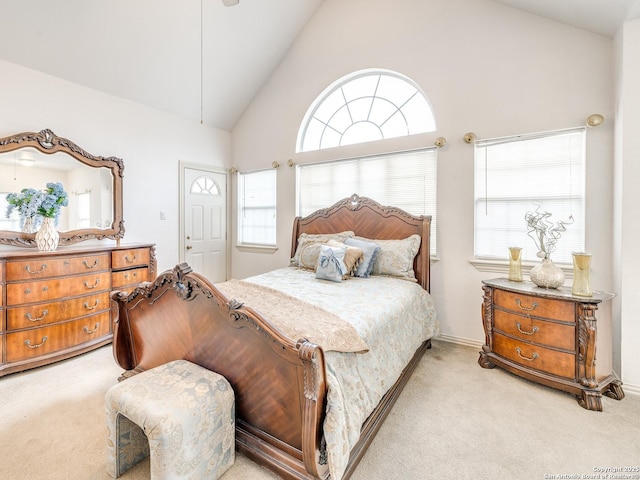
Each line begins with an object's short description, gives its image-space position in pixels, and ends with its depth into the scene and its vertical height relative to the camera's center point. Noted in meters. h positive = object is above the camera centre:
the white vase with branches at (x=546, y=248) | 2.33 -0.09
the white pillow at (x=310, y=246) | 3.34 -0.11
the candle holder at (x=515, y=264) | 2.57 -0.23
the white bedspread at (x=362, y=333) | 1.28 -0.65
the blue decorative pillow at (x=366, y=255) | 3.01 -0.19
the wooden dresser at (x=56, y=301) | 2.48 -0.58
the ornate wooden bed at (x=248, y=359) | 1.28 -0.67
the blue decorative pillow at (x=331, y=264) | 2.83 -0.26
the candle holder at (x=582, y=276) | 2.14 -0.28
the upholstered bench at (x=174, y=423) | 1.26 -0.84
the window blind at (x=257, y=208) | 4.63 +0.49
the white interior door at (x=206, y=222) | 4.47 +0.24
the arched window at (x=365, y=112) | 3.47 +1.62
